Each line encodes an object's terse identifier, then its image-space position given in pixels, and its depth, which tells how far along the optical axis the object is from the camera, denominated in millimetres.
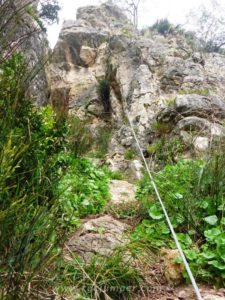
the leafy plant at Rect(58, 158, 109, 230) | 2193
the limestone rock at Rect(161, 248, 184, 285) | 1650
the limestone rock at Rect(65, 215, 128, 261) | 1800
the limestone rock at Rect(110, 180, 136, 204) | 2827
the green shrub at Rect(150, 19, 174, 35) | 17109
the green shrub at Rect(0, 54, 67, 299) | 1066
